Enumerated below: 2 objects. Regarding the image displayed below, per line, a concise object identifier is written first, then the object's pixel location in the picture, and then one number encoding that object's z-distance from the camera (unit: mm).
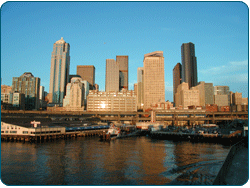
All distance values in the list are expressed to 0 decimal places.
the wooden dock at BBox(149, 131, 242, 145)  62197
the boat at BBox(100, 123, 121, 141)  67000
